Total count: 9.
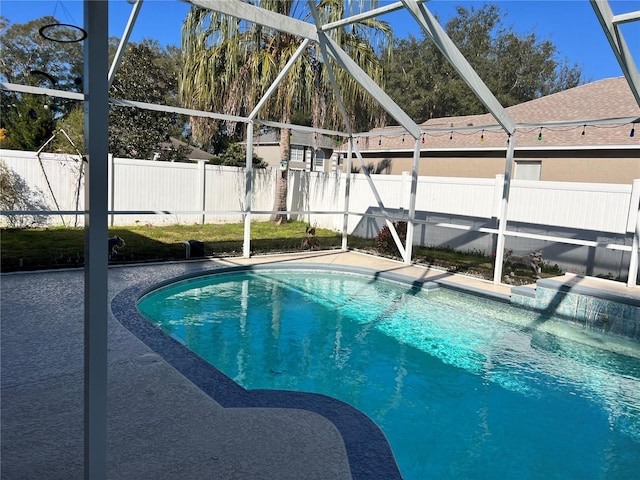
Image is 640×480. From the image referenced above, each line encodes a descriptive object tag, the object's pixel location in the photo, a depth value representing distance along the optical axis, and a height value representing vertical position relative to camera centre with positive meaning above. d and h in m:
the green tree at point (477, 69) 28.91 +8.48
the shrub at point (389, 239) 11.23 -1.18
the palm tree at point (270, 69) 11.00 +2.86
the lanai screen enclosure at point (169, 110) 1.67 +0.45
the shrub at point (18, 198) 10.63 -0.70
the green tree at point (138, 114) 16.05 +2.16
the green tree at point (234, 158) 22.66 +1.15
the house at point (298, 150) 26.46 +2.06
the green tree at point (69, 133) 13.30 +1.12
